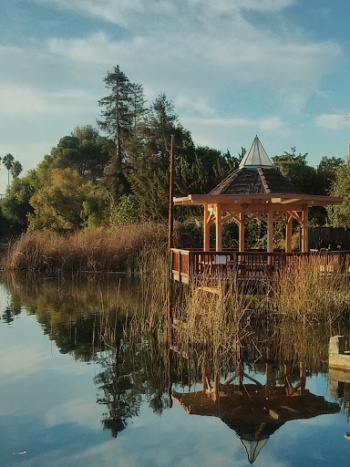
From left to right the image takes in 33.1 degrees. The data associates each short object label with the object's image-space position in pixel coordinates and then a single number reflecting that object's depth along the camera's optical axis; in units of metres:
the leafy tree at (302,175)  30.86
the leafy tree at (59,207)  39.72
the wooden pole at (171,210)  23.30
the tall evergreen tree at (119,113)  46.97
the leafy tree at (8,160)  92.31
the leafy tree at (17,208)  48.59
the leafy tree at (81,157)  58.78
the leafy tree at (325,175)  30.23
